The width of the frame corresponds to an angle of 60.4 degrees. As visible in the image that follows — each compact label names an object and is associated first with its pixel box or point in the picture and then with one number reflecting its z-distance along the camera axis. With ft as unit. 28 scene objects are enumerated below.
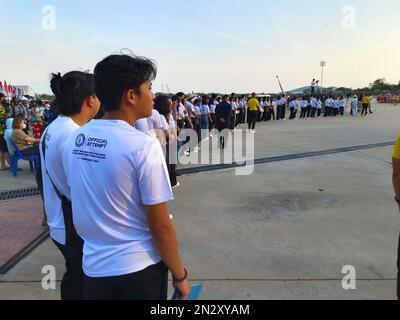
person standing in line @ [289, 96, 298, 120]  74.13
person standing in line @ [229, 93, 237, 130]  50.74
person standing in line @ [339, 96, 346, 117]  79.35
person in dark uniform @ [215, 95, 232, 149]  35.14
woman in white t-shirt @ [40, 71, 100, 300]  6.61
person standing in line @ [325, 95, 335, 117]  77.82
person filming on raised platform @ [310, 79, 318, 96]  90.97
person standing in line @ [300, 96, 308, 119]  75.20
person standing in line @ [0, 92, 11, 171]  24.85
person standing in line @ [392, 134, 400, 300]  7.68
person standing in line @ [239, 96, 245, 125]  61.26
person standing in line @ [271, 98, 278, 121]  72.45
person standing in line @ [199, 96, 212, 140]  42.22
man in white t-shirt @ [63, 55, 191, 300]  4.47
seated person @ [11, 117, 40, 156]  23.26
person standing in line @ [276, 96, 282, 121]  72.79
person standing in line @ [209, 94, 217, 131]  47.60
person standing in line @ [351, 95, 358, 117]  78.23
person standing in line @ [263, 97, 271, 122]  69.88
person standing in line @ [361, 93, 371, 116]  77.56
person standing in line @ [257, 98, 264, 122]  68.24
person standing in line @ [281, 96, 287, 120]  73.14
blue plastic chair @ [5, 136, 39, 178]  23.45
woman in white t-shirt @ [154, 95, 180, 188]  18.35
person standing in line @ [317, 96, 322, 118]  76.62
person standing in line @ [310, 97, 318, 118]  75.82
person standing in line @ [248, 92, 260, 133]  49.19
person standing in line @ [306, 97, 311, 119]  75.91
